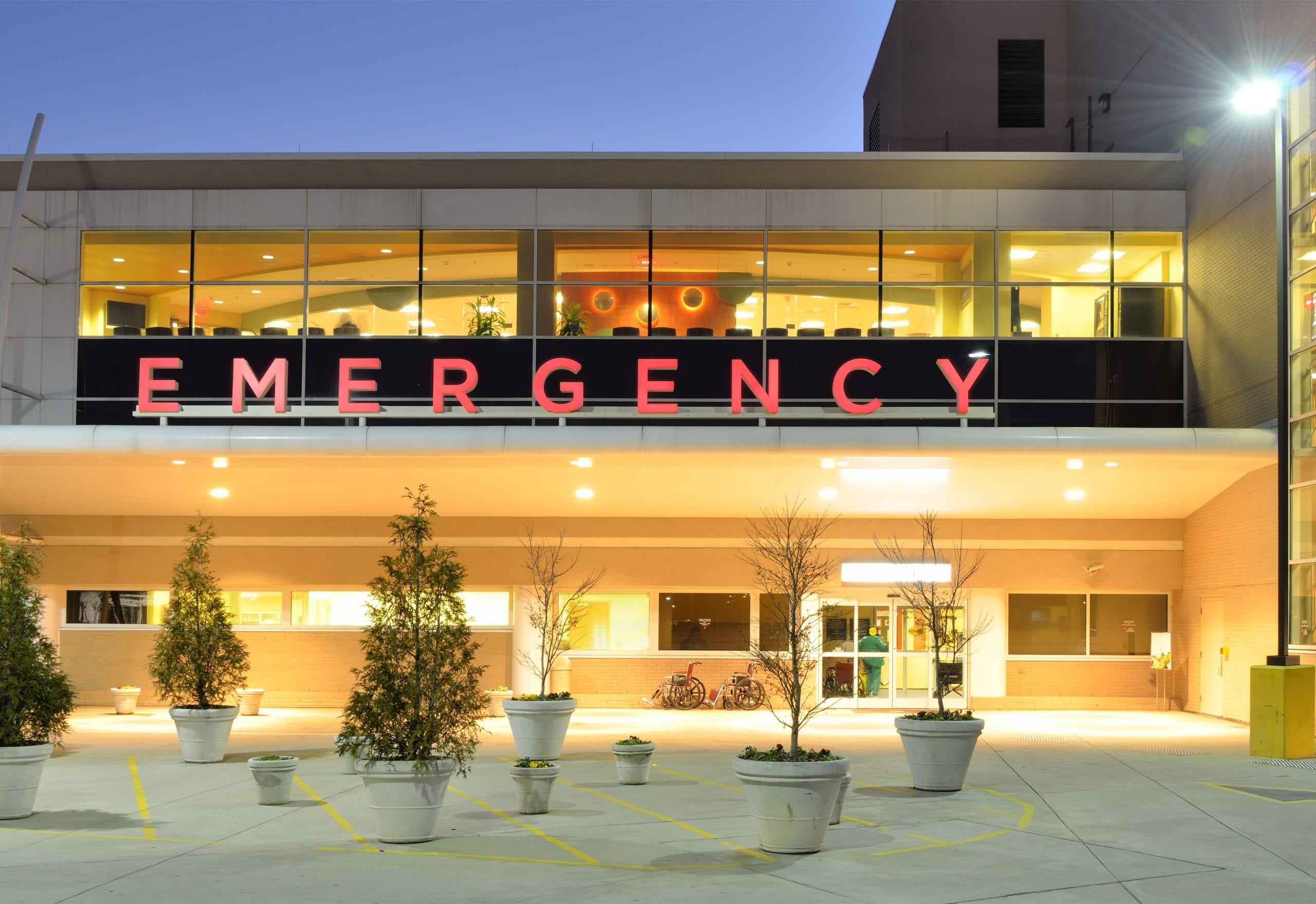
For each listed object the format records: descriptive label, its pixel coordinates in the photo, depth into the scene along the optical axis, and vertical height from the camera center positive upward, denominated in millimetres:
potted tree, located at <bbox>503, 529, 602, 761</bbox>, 20109 -1724
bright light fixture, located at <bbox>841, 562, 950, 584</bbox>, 30328 -316
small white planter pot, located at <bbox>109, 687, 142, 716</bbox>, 28984 -3309
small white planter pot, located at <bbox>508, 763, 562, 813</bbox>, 15352 -2695
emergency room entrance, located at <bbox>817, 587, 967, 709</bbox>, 30781 -2344
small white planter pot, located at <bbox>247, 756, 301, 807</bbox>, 15984 -2744
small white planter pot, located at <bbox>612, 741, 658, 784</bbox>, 17703 -2750
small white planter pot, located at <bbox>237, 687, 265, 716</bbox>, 29188 -3315
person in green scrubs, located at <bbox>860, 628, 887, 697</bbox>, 30812 -2675
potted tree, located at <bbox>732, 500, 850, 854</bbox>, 12641 -2096
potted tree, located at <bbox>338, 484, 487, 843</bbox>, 13375 -1492
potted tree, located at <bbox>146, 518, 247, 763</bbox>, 20312 -1661
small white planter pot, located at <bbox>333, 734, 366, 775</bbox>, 18719 -3072
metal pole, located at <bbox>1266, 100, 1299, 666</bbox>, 21141 +3166
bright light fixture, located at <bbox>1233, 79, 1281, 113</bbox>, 20547 +7205
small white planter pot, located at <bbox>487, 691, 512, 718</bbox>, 29984 -3342
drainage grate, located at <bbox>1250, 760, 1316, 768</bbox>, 19906 -3001
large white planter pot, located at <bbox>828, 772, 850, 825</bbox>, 14586 -2717
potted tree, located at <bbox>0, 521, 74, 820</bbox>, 14891 -1689
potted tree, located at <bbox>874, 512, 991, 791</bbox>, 16984 -2263
